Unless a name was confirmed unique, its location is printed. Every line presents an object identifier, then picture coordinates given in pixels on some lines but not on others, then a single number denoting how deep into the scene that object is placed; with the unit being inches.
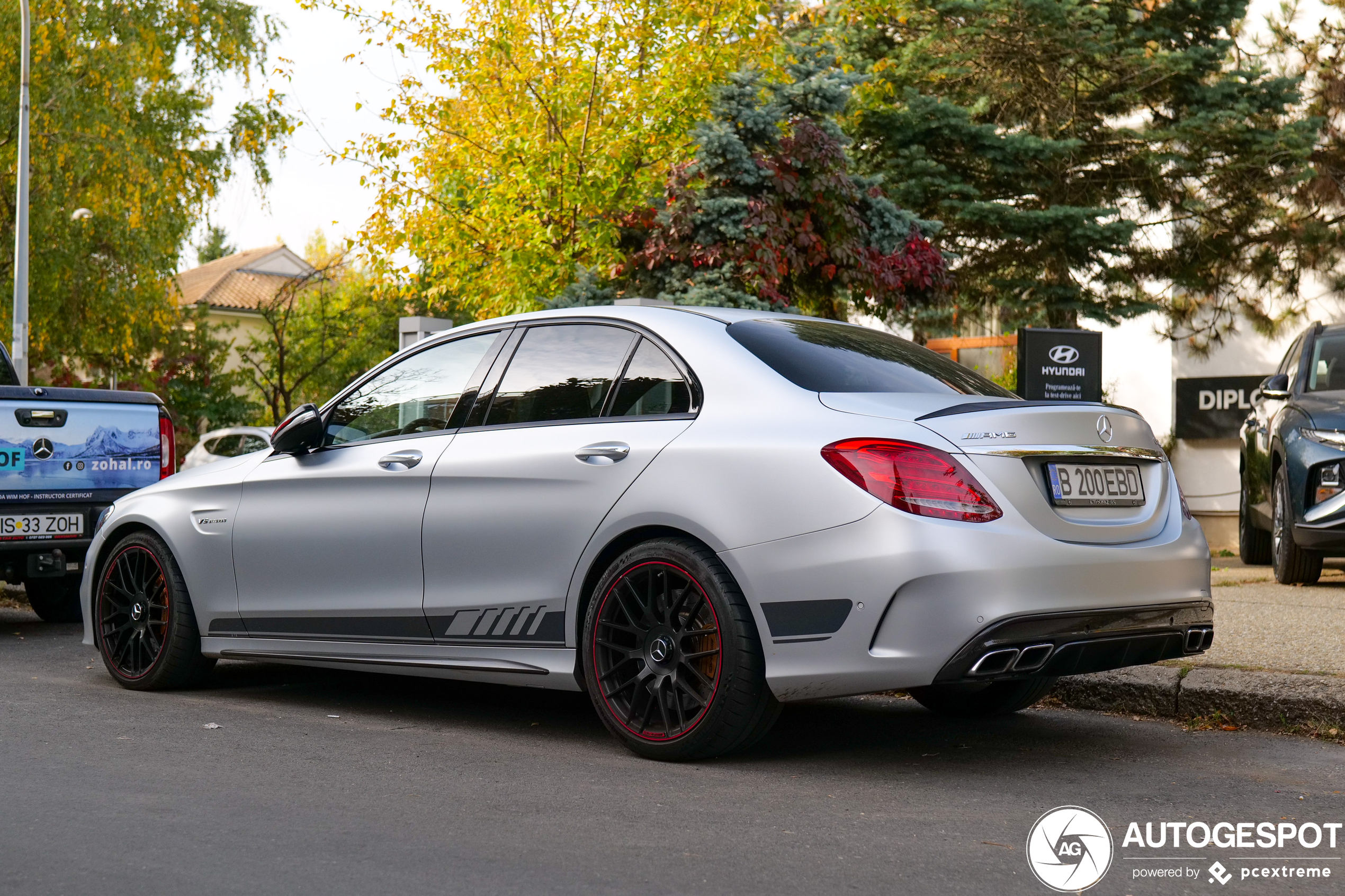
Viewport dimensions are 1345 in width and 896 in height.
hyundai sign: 390.6
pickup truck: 323.0
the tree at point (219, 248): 2962.6
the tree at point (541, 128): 562.3
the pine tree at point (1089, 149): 564.1
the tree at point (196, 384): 1568.7
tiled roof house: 2418.8
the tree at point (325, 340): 1533.0
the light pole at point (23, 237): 754.2
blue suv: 338.6
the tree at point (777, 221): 502.3
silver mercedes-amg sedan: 167.6
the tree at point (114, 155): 832.9
